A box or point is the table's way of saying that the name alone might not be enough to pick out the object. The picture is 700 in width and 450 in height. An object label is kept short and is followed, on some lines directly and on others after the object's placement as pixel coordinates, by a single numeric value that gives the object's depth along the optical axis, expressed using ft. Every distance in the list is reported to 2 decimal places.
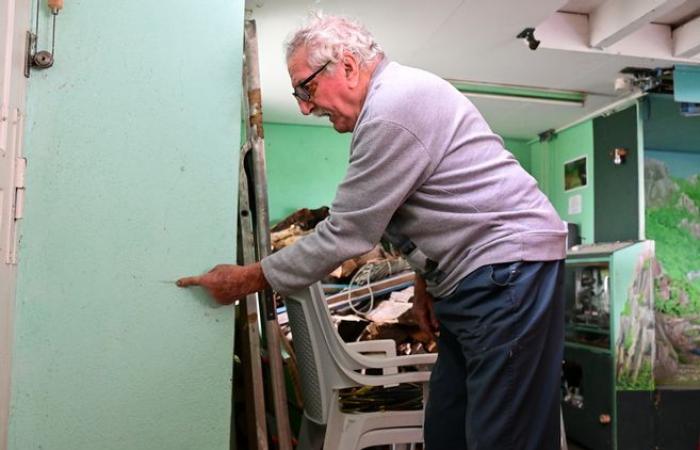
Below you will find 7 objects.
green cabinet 10.06
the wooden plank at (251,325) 5.09
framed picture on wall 14.23
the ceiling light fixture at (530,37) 9.50
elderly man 3.72
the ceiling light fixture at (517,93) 12.37
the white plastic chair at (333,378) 5.23
